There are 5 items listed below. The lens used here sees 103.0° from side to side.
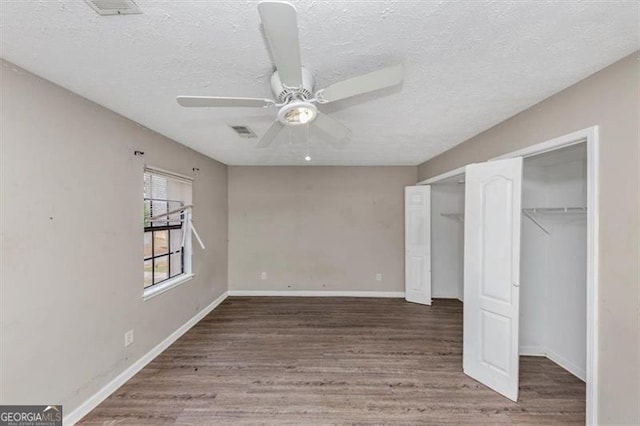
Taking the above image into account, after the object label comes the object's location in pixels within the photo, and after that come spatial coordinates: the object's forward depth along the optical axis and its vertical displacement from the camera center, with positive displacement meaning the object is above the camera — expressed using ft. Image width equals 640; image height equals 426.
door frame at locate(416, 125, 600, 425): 5.22 -1.04
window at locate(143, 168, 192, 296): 9.51 -0.80
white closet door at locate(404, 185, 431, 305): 14.29 -1.76
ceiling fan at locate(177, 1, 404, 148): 3.02 +2.19
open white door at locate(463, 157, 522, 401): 6.95 -1.78
